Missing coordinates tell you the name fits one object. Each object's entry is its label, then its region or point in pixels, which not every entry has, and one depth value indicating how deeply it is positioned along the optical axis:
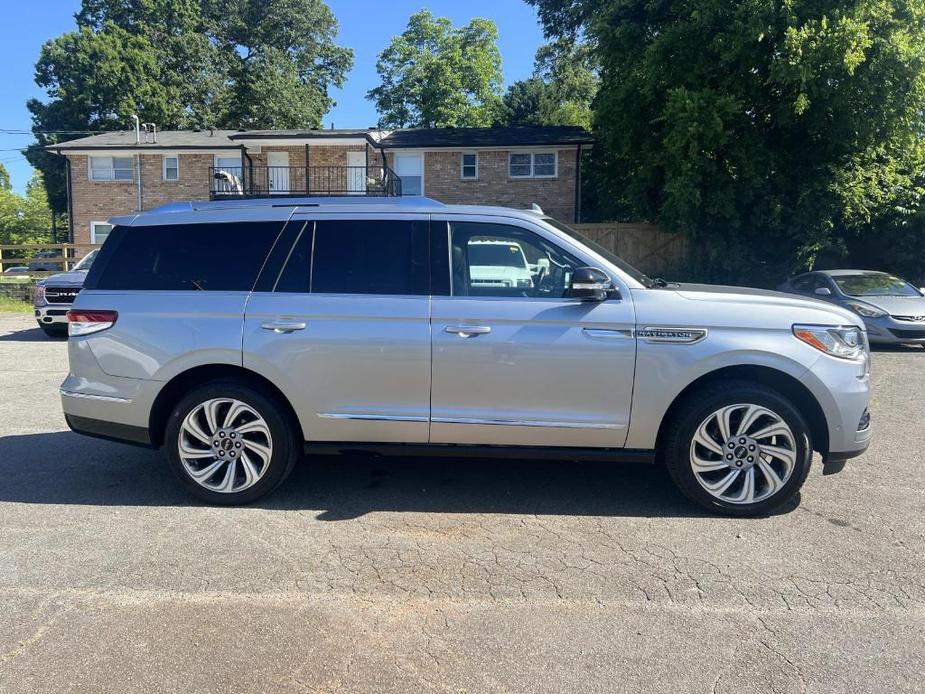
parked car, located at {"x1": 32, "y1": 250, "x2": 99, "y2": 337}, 13.10
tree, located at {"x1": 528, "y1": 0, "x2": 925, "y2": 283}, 15.33
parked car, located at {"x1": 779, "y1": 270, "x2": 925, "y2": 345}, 12.10
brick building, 26.39
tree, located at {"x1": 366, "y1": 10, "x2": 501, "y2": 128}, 46.06
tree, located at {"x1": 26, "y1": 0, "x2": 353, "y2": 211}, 40.16
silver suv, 4.41
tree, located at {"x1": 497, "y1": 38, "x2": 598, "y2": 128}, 42.34
